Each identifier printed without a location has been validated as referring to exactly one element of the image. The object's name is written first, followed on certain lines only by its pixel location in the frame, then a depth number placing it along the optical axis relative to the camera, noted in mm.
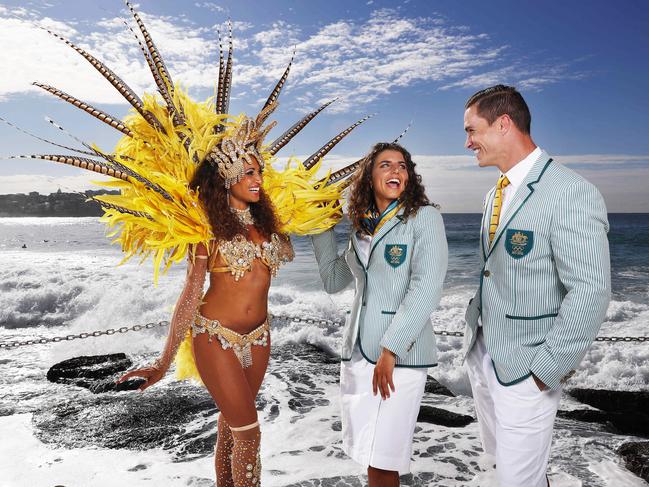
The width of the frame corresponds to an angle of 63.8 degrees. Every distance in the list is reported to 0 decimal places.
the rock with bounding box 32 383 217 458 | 5254
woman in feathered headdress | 2852
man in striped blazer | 2217
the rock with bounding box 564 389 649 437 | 5770
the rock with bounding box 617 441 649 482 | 4255
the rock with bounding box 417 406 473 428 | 5483
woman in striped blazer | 2699
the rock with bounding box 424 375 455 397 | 6916
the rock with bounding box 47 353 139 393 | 7367
